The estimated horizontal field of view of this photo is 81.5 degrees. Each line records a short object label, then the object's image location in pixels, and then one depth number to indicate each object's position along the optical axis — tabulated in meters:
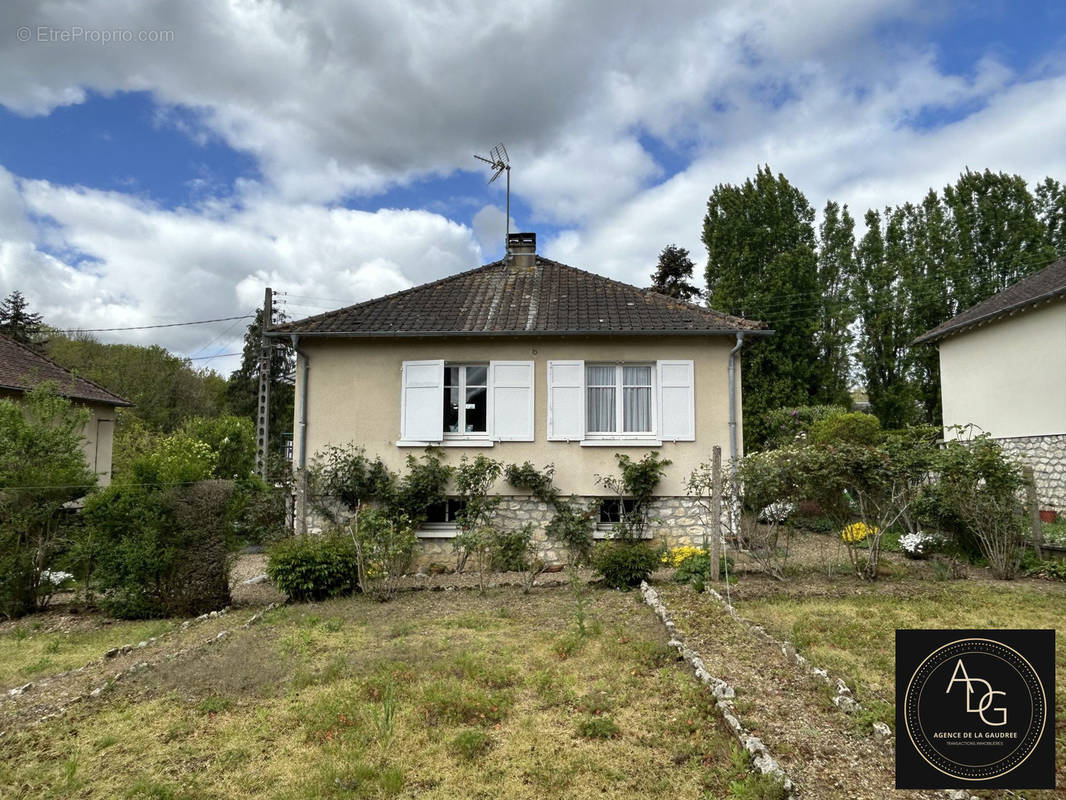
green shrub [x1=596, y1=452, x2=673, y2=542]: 10.47
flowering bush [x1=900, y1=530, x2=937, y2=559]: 9.80
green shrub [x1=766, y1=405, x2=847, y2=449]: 17.48
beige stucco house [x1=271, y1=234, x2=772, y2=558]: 10.77
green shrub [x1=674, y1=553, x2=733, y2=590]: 8.27
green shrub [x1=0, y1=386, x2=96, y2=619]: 7.54
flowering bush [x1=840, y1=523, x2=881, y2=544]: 8.48
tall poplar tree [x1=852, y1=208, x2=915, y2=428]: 23.00
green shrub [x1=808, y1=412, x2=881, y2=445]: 14.32
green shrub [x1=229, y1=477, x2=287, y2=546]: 10.23
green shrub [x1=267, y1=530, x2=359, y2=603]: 7.83
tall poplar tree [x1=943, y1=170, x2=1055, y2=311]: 23.05
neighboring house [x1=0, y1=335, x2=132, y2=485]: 15.59
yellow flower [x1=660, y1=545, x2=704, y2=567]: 9.13
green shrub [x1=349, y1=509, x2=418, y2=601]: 7.99
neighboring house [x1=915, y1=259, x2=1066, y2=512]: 12.28
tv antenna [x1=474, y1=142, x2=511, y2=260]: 14.45
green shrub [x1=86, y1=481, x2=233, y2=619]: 7.36
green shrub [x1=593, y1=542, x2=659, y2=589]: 8.22
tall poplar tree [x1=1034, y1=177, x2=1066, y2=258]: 22.98
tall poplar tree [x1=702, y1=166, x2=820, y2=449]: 22.50
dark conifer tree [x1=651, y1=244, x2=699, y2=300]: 27.83
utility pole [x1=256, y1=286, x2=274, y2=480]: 17.22
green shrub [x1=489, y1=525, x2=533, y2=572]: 8.89
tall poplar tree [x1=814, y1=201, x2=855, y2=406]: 23.05
